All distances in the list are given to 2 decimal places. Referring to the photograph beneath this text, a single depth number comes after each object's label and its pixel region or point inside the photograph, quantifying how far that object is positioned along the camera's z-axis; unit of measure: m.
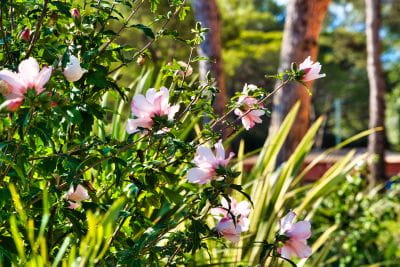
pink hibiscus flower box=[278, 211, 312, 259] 2.02
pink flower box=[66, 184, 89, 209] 2.00
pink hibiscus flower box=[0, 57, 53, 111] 1.77
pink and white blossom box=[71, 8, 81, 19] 2.00
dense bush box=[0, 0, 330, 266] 1.93
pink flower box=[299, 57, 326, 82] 2.04
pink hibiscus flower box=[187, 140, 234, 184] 1.95
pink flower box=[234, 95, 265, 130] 2.05
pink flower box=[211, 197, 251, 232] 2.16
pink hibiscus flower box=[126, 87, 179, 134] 1.92
